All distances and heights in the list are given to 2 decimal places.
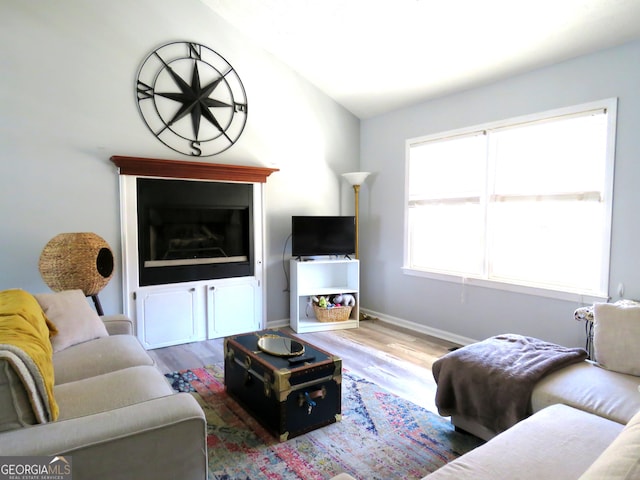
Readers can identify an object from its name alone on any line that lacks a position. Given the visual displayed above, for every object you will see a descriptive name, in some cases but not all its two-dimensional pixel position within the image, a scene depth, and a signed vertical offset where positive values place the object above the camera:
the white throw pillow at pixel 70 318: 2.40 -0.63
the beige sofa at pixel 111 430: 1.21 -0.73
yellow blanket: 1.27 -0.47
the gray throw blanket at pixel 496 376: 1.97 -0.84
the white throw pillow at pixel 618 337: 2.07 -0.64
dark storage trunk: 2.20 -1.01
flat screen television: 4.34 -0.16
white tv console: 4.34 -0.78
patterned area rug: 1.98 -1.26
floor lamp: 4.60 +0.51
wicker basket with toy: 4.36 -0.97
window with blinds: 3.01 +0.19
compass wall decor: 3.66 +1.22
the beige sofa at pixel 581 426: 1.04 -0.85
